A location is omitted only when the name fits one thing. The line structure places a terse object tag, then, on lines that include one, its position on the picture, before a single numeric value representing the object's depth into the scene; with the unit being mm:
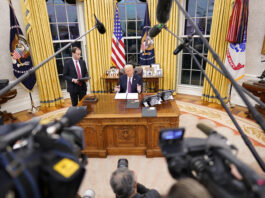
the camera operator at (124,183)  1216
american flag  4820
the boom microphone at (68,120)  650
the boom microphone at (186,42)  1138
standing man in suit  3551
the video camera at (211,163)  543
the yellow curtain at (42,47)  4145
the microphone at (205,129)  772
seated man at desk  3318
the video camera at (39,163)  465
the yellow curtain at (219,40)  4077
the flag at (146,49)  4921
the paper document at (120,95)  3105
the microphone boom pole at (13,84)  821
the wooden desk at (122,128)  2525
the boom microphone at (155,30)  1327
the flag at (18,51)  3931
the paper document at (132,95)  3063
